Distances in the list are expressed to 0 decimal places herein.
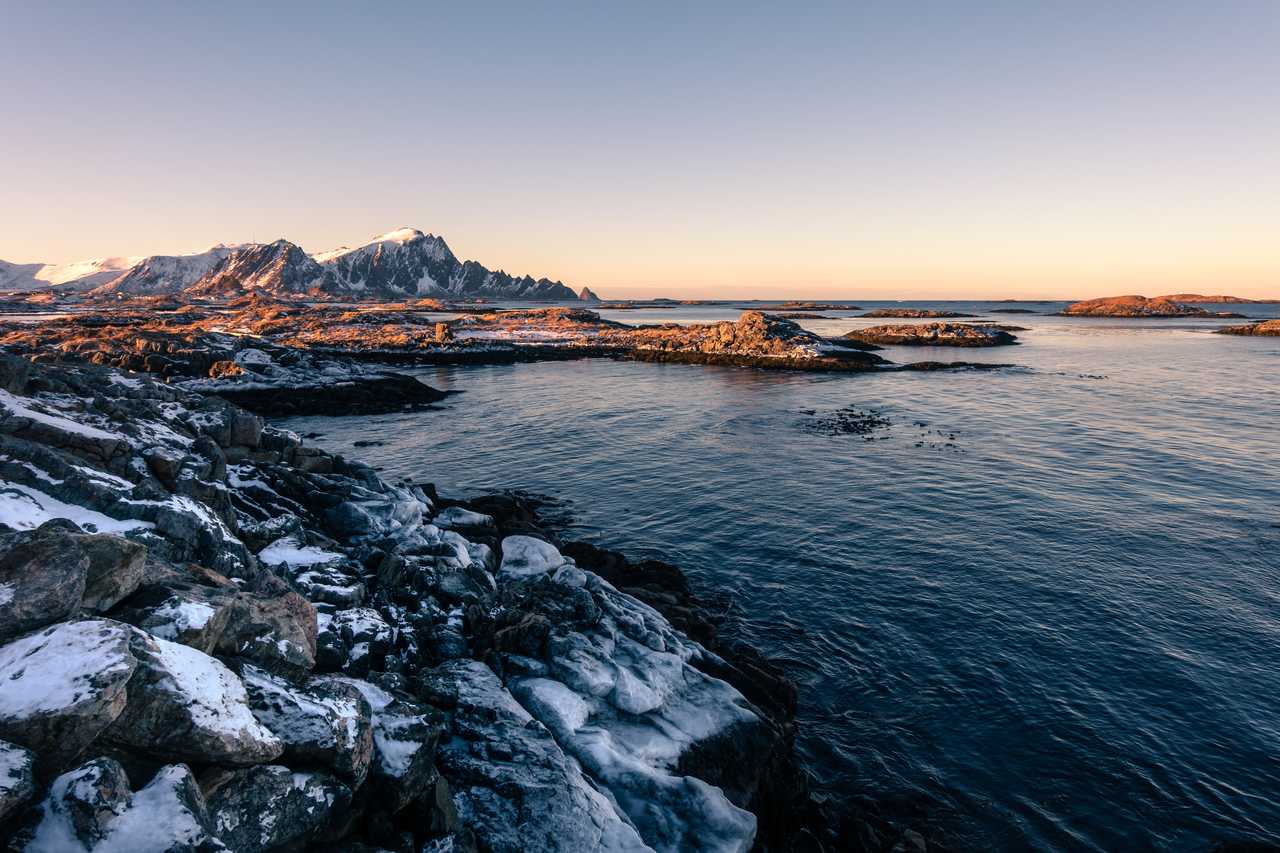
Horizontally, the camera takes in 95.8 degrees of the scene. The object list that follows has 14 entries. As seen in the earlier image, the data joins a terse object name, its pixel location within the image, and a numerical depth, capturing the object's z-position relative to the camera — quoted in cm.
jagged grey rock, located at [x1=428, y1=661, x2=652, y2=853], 845
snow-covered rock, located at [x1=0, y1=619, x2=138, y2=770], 548
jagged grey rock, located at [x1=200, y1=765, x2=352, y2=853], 610
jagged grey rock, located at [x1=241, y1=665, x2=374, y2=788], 705
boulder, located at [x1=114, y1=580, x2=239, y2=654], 736
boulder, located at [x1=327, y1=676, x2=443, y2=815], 764
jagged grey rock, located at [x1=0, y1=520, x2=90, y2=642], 642
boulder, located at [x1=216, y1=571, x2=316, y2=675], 820
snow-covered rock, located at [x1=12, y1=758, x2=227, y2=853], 514
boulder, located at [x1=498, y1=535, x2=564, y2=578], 1639
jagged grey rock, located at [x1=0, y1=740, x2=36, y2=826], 506
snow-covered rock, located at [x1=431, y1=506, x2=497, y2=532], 2189
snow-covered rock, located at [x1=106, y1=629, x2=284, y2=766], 606
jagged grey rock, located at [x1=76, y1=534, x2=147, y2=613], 735
